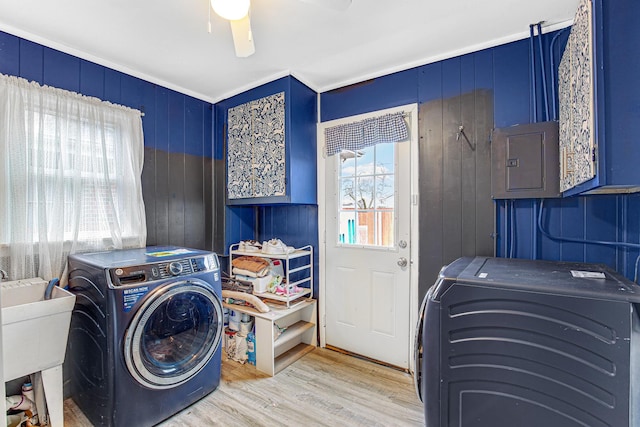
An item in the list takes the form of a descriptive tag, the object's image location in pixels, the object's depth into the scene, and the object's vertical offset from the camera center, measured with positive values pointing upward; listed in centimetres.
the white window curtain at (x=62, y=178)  175 +27
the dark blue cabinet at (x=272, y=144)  243 +62
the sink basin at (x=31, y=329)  146 -58
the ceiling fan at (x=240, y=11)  122 +87
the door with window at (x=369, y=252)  231 -32
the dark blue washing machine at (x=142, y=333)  157 -70
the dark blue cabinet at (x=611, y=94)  104 +43
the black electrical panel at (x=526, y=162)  169 +30
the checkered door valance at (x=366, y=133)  229 +67
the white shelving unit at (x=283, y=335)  227 -101
